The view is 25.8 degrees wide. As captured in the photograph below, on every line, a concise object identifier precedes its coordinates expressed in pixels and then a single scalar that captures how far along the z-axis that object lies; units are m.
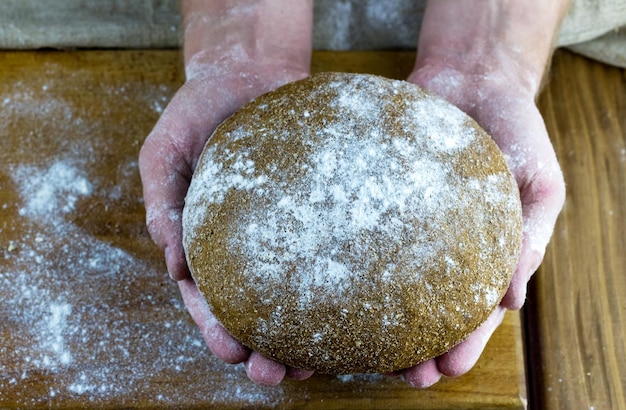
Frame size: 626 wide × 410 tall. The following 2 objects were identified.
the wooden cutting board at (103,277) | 0.93
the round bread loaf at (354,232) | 0.81
